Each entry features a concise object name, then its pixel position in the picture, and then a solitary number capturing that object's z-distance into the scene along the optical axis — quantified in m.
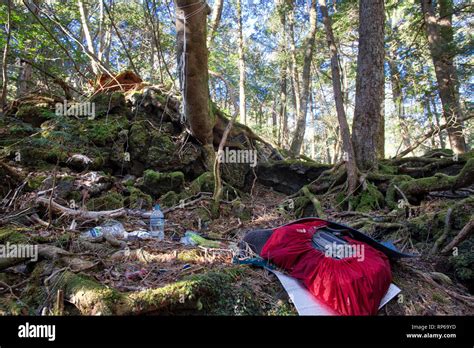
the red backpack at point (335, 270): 2.40
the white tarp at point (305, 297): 2.41
